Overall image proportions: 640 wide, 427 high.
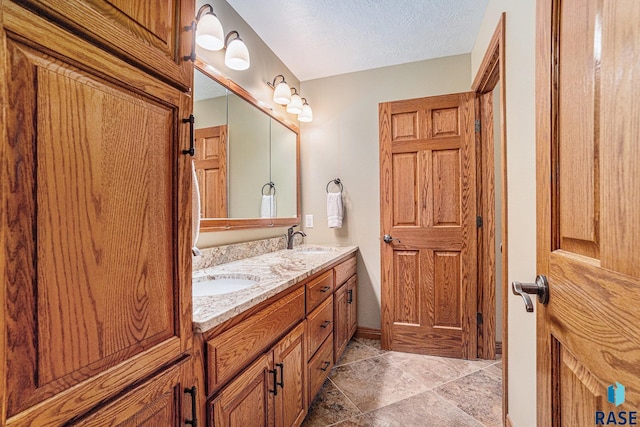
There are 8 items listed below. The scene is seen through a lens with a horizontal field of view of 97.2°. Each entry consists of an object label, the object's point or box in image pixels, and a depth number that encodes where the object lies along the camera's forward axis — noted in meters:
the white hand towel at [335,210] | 2.59
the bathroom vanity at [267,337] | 0.86
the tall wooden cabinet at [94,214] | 0.46
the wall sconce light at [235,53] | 1.69
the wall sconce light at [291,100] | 2.31
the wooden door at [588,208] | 0.45
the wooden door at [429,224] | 2.23
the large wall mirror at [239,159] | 1.61
